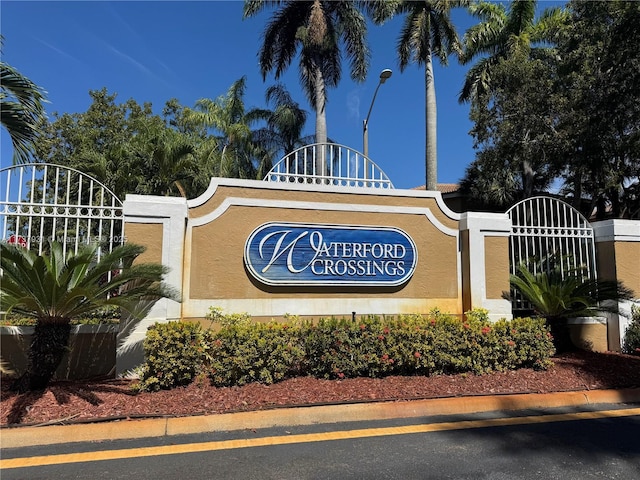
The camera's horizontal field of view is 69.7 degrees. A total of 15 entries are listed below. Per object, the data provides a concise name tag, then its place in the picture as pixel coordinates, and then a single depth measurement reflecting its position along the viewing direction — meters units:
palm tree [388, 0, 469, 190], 16.92
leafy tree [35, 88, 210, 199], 14.95
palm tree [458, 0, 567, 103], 19.28
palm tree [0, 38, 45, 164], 6.79
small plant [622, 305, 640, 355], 8.77
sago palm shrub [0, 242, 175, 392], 5.14
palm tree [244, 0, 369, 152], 16.20
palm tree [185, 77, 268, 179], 23.94
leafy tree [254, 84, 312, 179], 25.33
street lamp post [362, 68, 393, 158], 16.63
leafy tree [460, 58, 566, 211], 14.69
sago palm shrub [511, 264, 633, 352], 8.28
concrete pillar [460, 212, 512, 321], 8.42
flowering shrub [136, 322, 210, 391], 5.62
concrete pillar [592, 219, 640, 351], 9.00
